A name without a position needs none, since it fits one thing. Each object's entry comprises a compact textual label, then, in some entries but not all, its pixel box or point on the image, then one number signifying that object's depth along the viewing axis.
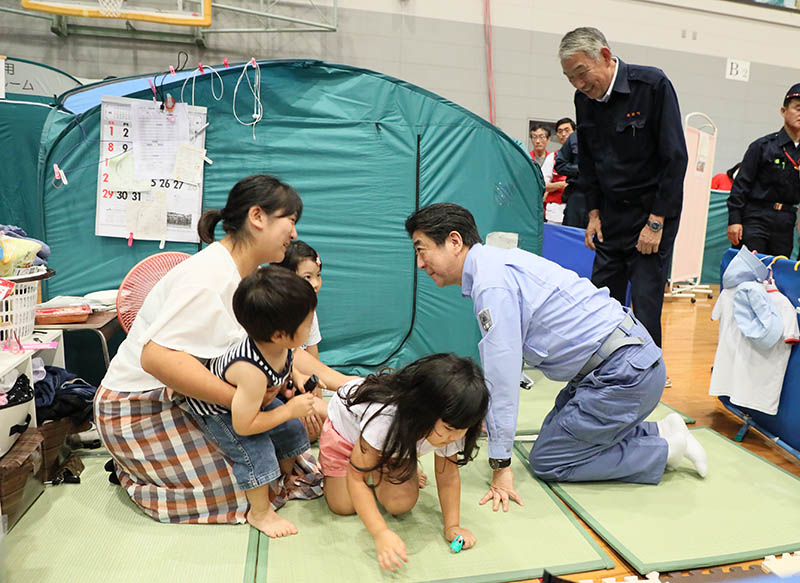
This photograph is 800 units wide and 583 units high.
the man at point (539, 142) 5.10
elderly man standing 2.38
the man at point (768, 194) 3.29
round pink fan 2.11
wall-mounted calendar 2.55
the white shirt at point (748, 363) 2.14
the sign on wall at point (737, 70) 6.77
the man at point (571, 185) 4.18
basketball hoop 4.41
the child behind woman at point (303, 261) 2.18
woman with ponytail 1.54
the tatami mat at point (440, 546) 1.43
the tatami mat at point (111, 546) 1.40
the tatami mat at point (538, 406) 2.43
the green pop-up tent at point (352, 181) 2.59
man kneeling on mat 1.68
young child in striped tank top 1.37
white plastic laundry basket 1.68
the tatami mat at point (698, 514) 1.55
